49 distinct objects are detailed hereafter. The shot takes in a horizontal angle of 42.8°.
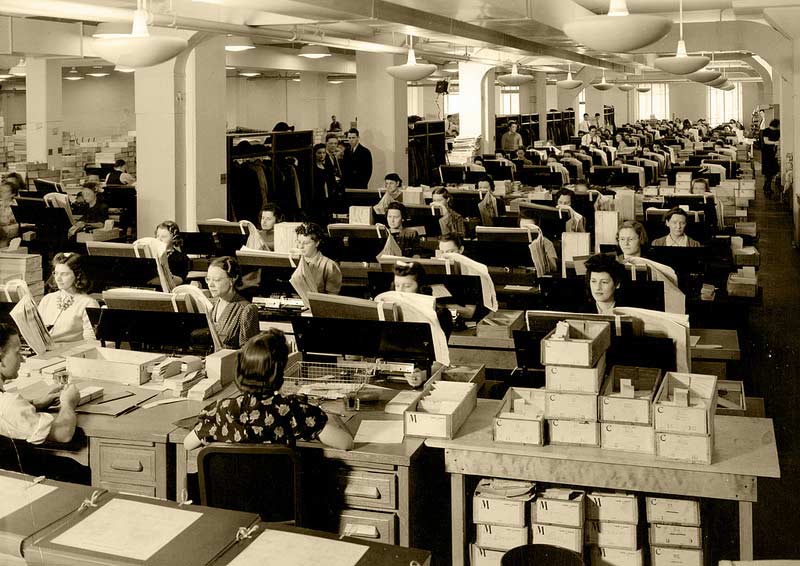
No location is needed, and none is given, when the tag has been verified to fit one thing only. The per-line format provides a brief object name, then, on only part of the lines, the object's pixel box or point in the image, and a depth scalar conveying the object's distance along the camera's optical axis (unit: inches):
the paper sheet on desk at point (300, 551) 86.0
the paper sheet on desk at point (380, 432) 153.6
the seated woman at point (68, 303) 228.4
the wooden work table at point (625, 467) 139.3
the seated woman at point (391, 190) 473.5
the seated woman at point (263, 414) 143.6
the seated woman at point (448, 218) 419.2
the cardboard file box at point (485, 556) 149.6
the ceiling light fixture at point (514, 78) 621.7
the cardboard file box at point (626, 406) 143.9
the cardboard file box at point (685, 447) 140.3
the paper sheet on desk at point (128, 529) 89.8
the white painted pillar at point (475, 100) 786.8
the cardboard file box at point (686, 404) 140.6
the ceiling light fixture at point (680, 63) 275.9
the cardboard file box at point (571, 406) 146.4
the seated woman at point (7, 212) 411.2
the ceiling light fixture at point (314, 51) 674.8
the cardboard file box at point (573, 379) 146.4
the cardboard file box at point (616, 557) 145.9
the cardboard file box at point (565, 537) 145.4
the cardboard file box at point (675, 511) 144.1
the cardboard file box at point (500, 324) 227.9
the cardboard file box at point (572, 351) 145.6
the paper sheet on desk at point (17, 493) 96.7
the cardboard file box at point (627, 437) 143.9
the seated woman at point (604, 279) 220.5
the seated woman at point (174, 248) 309.3
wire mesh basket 178.2
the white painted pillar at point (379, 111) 624.7
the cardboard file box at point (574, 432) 146.8
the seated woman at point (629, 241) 289.1
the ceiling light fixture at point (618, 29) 164.9
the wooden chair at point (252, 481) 136.3
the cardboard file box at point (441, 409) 151.2
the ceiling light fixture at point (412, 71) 405.1
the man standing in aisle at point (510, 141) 857.3
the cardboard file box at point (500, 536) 148.3
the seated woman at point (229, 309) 222.4
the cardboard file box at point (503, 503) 147.7
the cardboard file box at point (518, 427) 147.2
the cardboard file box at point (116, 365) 184.5
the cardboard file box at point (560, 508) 145.2
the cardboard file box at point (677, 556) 144.9
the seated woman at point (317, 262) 283.0
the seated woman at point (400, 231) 363.9
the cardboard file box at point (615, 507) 145.9
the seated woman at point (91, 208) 448.5
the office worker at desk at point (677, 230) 324.5
